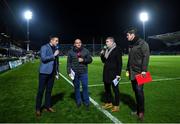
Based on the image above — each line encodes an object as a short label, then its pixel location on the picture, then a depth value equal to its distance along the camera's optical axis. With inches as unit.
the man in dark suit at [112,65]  135.8
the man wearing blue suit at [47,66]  129.8
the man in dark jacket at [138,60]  118.3
